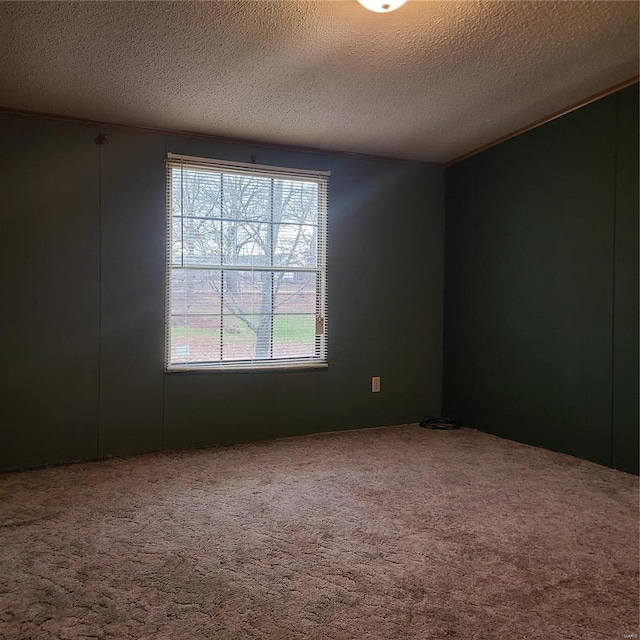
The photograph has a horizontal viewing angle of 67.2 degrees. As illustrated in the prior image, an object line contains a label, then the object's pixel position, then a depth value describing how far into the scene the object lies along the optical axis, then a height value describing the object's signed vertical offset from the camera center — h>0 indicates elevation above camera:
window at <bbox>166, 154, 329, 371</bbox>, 3.38 +0.36
